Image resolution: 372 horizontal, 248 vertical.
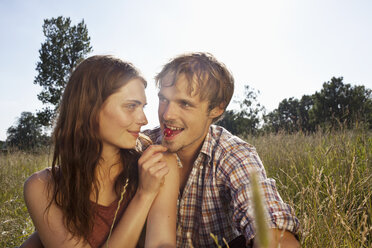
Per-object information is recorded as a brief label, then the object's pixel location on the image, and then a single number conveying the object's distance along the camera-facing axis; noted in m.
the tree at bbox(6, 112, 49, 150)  29.94
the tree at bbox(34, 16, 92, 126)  23.98
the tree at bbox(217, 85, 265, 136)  30.59
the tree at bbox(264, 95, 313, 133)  50.75
